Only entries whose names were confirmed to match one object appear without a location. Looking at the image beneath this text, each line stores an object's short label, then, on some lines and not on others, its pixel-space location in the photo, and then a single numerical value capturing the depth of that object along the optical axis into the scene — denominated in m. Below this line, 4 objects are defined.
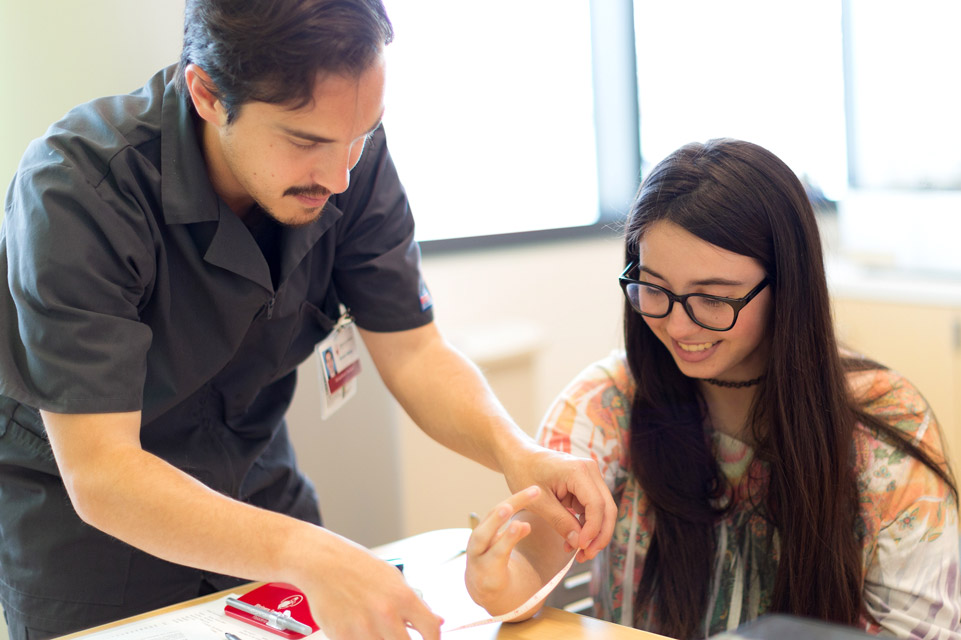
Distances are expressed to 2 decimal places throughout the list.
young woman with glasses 1.39
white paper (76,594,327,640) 1.17
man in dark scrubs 1.07
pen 1.17
